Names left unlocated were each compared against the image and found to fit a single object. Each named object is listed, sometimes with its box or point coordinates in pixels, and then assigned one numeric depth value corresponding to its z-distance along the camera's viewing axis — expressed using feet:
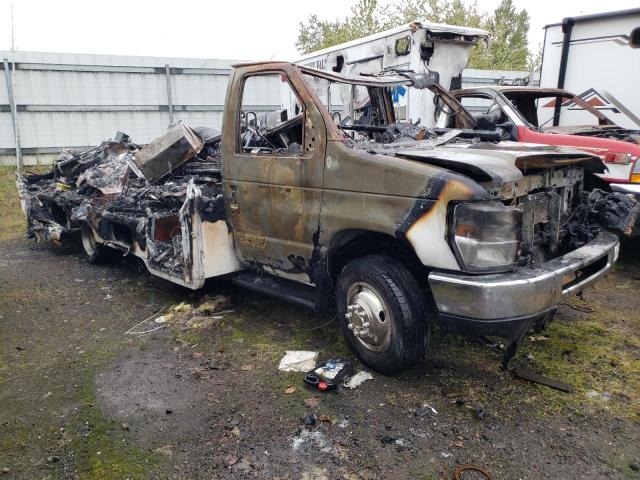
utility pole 37.40
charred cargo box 18.33
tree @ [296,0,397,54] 63.52
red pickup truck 17.37
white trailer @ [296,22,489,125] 25.16
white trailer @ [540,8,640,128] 22.25
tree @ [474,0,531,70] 69.82
